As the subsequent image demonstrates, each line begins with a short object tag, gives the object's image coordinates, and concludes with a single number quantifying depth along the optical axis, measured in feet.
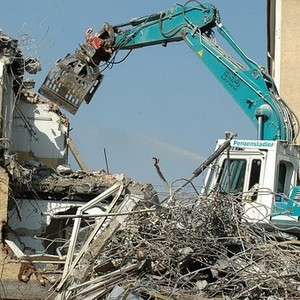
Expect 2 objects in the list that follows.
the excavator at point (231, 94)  47.93
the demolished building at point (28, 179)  57.77
